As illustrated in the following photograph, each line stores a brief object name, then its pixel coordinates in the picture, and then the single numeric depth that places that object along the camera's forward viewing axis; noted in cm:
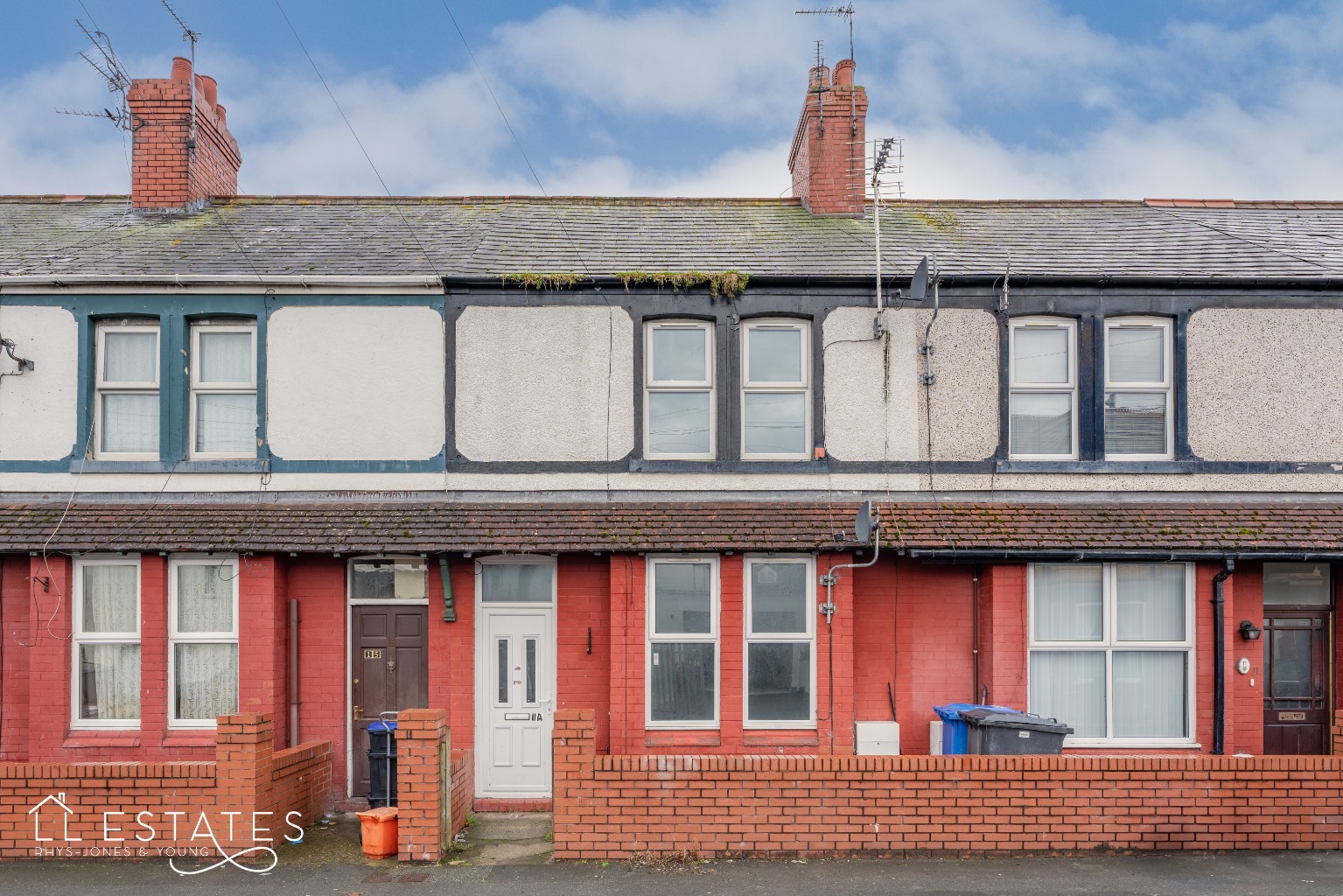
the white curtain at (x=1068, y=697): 961
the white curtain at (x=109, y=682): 957
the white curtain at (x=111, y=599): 962
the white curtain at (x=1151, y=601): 967
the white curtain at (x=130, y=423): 1002
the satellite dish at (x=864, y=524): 874
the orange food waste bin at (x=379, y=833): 778
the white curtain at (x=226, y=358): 1011
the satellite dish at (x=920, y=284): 965
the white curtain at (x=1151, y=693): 960
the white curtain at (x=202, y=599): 961
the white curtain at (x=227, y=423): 1002
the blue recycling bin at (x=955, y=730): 882
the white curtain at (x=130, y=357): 1009
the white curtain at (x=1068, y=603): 968
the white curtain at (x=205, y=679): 954
